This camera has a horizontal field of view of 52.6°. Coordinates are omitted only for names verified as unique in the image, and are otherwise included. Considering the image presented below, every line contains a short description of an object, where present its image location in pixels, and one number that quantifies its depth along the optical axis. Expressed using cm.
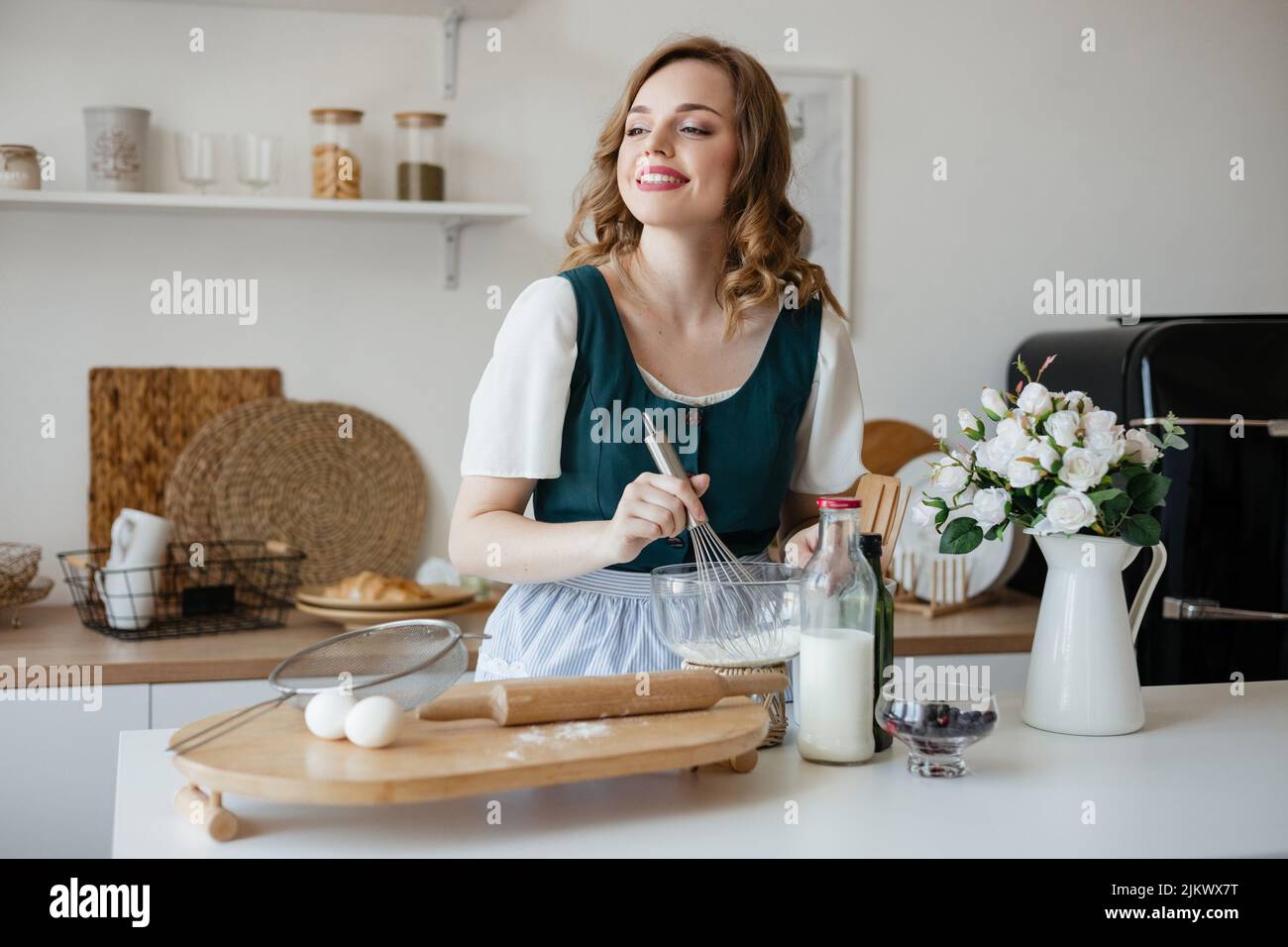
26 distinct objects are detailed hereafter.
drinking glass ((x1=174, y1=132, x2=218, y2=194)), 239
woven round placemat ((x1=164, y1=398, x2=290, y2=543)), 253
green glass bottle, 122
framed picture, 275
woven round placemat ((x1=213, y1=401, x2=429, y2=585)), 256
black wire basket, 229
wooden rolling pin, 109
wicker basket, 228
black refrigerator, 237
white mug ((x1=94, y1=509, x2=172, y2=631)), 228
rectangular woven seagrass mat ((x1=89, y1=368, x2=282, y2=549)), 250
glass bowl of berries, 114
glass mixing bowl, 120
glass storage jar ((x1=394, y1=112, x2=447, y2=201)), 248
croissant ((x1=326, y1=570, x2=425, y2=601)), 238
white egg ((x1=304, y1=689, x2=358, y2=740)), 106
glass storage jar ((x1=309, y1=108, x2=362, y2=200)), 244
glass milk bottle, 118
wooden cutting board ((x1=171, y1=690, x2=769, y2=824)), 96
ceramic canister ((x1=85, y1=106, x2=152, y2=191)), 235
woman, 149
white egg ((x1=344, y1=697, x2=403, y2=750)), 104
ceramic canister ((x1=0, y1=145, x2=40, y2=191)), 229
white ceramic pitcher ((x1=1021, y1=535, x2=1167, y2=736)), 131
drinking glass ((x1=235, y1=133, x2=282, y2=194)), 242
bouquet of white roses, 127
